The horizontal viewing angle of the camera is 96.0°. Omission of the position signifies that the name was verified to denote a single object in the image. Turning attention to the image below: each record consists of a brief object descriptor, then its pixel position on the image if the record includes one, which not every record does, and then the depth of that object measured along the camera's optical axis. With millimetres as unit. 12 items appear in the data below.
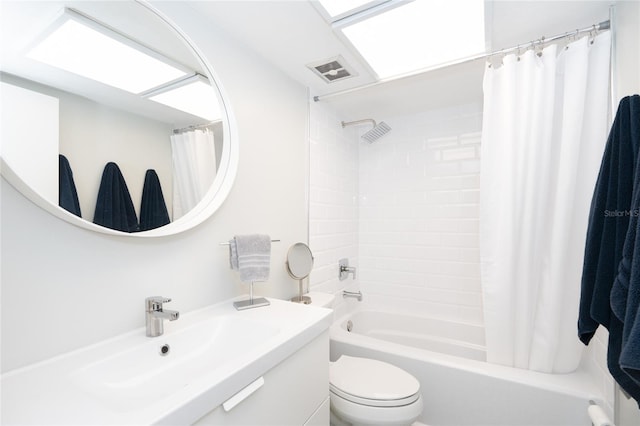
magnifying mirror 1642
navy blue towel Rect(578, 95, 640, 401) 852
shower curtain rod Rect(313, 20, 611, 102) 1298
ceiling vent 1627
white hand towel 1263
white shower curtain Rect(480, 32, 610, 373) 1342
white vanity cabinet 720
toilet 1217
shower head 2351
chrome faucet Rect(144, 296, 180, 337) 956
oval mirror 775
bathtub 1264
